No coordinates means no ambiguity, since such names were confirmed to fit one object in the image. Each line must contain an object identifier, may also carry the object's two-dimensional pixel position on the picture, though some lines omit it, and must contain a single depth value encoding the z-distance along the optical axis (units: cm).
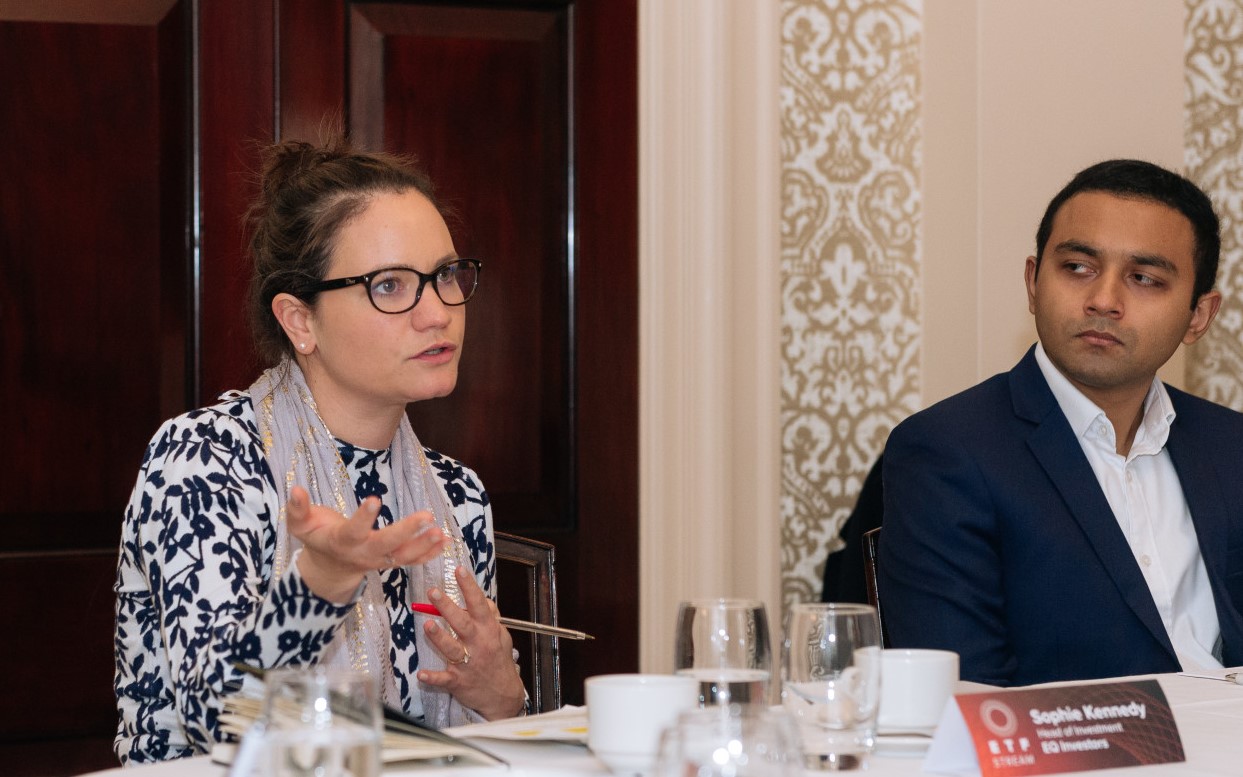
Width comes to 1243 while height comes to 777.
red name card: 300
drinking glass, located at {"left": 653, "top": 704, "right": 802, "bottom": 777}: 267
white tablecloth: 299
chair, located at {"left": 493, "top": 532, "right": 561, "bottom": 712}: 371
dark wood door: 454
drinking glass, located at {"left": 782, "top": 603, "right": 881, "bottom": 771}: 301
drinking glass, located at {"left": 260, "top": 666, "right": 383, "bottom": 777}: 272
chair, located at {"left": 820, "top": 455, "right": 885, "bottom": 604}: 488
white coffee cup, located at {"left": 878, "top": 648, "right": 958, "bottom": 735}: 309
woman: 334
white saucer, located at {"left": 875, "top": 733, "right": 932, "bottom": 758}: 307
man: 385
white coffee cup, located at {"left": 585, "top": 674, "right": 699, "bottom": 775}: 295
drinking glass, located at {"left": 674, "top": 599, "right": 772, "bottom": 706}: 303
